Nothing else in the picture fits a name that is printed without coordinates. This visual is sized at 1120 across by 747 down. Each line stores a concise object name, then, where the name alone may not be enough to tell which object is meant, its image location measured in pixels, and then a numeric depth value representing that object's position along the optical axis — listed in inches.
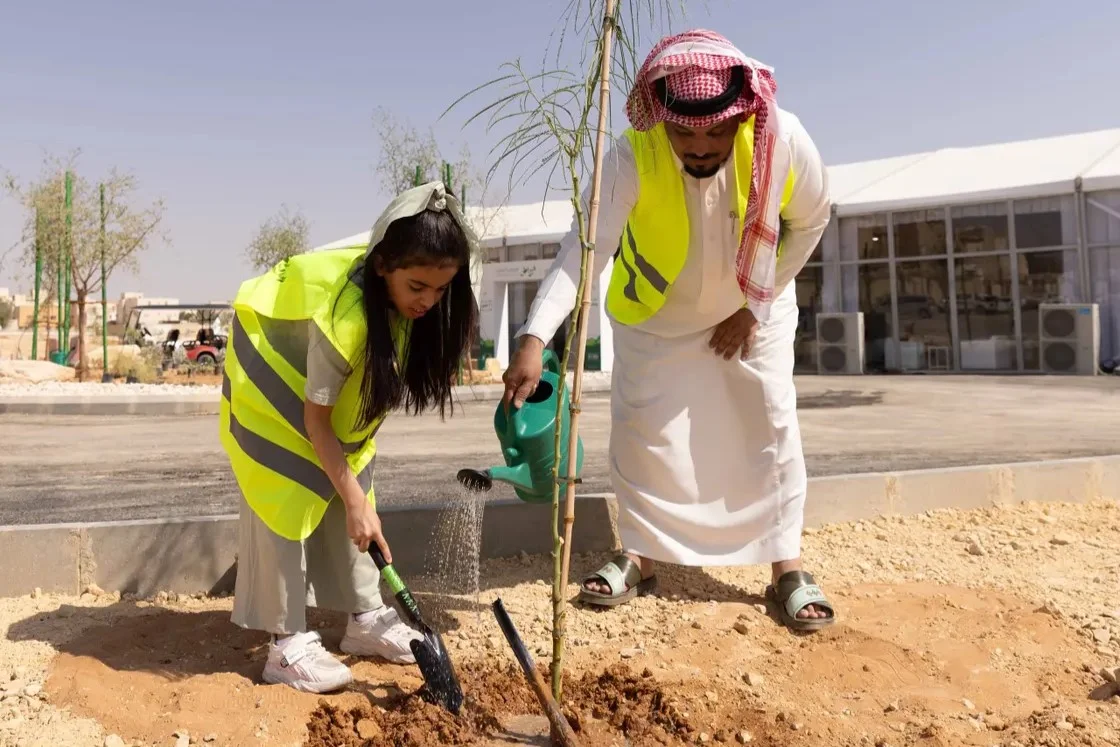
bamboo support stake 85.6
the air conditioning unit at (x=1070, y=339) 699.4
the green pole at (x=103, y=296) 707.4
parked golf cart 885.2
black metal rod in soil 81.2
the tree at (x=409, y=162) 776.3
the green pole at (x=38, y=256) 759.1
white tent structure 725.3
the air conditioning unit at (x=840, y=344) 802.2
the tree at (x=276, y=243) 1085.1
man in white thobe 109.3
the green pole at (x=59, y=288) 730.8
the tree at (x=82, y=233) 722.2
